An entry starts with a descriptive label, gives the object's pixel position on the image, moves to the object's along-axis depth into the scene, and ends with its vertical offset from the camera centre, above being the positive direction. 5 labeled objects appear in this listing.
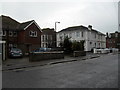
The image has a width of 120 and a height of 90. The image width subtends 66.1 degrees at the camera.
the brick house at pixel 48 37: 33.95 +2.92
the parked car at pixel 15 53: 14.85 -1.27
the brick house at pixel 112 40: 47.73 +2.41
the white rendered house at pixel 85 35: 28.11 +3.25
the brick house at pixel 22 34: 17.73 +2.18
